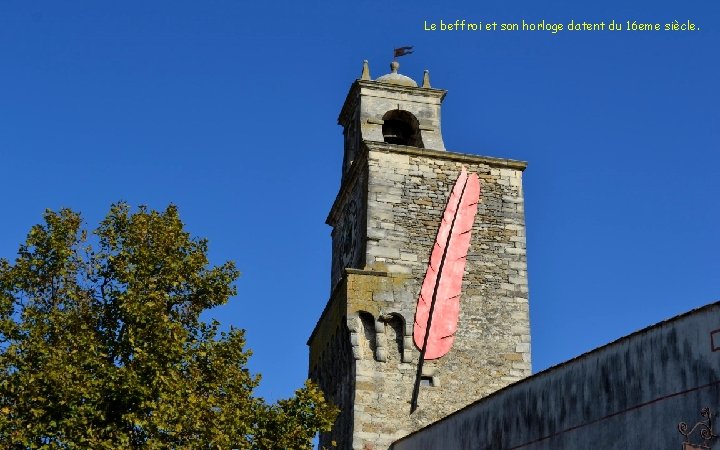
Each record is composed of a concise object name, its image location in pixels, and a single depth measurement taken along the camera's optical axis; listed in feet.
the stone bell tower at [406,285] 66.95
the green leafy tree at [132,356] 46.55
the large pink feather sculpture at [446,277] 69.10
